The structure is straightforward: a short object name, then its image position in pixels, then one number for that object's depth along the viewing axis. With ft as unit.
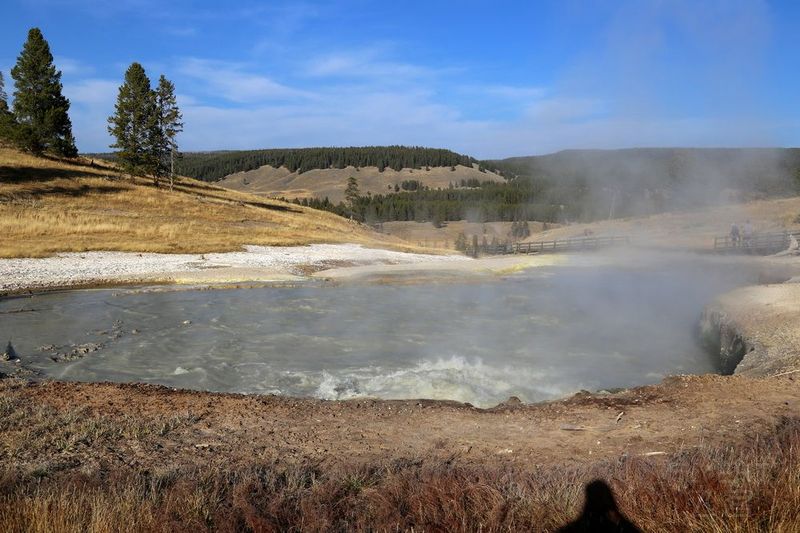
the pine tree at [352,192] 292.59
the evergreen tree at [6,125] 148.97
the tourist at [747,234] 92.43
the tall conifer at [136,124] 166.40
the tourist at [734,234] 89.58
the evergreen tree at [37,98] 146.82
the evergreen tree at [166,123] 175.52
